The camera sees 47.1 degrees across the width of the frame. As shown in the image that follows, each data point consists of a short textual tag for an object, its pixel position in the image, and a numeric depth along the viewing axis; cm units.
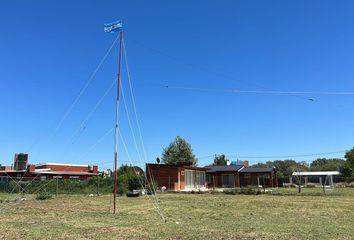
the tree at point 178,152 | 8219
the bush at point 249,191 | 3230
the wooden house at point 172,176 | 4388
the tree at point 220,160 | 8162
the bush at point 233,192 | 3280
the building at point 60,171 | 5552
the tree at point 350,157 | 6894
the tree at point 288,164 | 13138
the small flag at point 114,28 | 1809
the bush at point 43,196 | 2613
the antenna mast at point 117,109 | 1680
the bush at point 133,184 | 3534
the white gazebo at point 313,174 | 8419
